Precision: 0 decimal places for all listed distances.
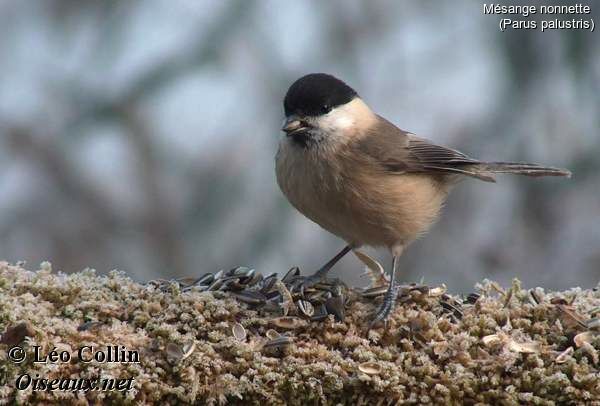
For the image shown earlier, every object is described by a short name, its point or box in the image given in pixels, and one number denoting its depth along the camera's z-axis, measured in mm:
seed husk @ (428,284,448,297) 5852
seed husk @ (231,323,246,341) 5189
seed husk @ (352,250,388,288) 6516
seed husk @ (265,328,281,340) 5246
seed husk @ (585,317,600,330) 5289
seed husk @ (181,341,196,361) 4865
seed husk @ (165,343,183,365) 4848
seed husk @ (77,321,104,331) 5033
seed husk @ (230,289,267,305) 5773
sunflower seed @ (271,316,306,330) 5386
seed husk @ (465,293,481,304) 5922
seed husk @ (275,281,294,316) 5645
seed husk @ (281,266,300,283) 6371
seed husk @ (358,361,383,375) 4867
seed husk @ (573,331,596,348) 5102
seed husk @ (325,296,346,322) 5570
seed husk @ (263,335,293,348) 5103
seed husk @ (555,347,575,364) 4949
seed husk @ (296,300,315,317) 5547
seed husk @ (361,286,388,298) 6055
